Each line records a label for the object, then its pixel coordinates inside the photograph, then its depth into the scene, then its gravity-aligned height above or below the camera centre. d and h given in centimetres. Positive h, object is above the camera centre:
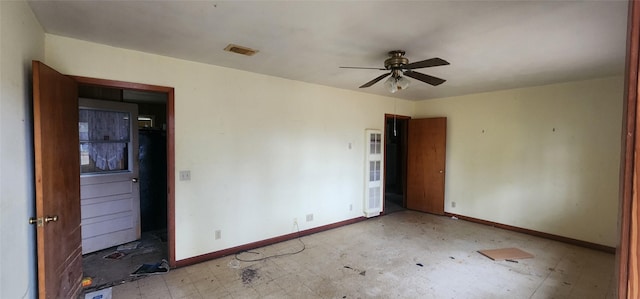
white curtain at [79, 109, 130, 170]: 356 +6
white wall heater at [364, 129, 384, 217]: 515 -57
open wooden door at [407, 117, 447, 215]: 548 -42
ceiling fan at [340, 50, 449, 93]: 273 +69
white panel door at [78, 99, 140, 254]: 351 -43
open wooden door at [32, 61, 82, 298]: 187 -32
